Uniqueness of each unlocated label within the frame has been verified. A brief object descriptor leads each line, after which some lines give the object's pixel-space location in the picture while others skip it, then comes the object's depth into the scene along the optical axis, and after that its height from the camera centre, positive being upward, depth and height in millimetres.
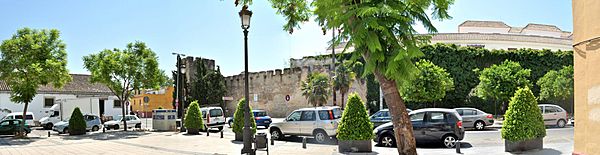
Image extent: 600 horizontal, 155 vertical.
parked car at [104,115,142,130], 30450 -2739
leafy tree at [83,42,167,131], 26000 +943
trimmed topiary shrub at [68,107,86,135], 24453 -2202
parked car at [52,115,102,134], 27281 -2577
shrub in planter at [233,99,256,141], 16562 -1391
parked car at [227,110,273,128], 26812 -2179
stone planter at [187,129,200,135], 21809 -2354
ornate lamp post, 11445 -875
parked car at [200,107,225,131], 24031 -1869
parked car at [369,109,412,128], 19938 -1604
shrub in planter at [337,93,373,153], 11758 -1256
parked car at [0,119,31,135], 25906 -2479
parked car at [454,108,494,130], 20641 -1724
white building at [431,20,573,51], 45125 +4657
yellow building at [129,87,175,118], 62188 -2316
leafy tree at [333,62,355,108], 34750 +231
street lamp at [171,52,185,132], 29675 +1691
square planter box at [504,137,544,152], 10883 -1578
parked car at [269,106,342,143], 15500 -1484
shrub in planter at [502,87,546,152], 10805 -1051
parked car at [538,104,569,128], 22078 -1675
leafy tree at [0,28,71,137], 22406 +1057
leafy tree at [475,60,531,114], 29344 +73
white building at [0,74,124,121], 39719 -1174
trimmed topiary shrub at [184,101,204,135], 21703 -1792
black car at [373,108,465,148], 13164 -1391
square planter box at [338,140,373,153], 11766 -1674
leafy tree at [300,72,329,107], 36812 -589
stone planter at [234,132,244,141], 16800 -2028
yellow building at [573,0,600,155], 5461 +87
